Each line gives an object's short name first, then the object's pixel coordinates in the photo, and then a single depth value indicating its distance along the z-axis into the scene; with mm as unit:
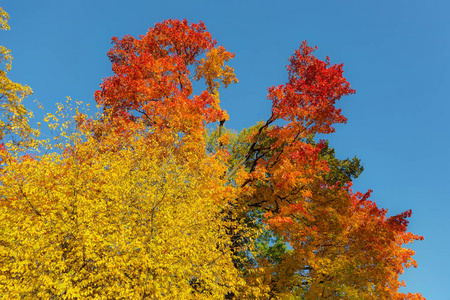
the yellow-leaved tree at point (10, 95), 15211
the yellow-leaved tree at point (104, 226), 7922
